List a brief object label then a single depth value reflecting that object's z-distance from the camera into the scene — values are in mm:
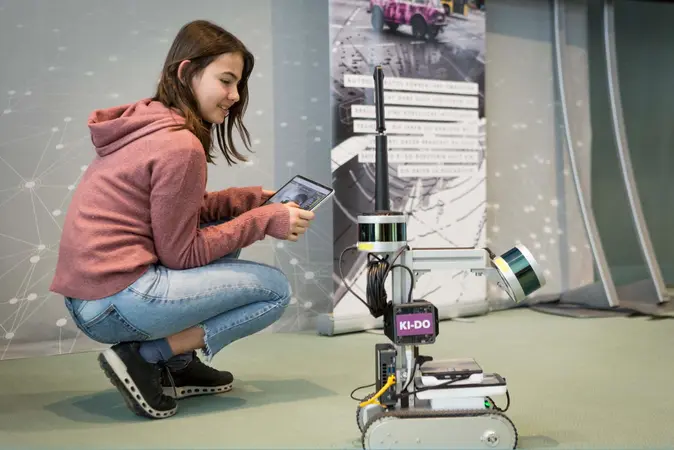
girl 1760
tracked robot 1505
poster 3068
